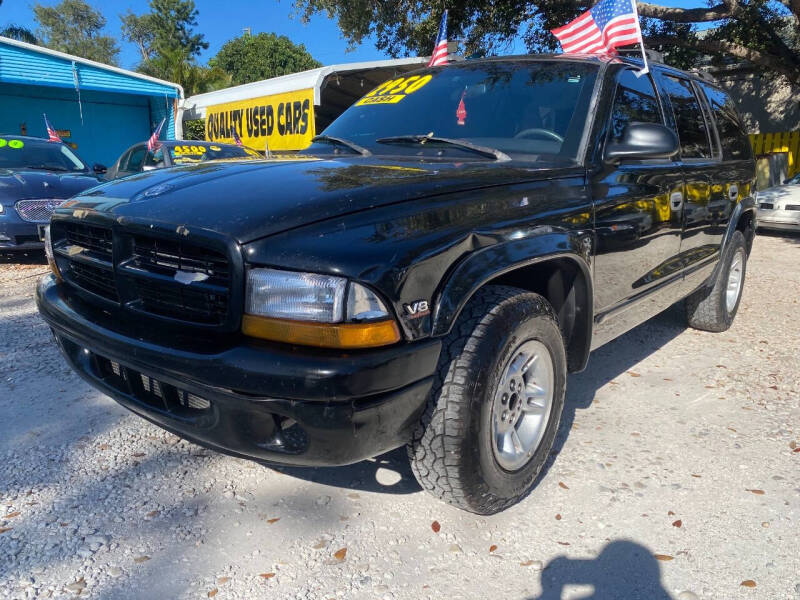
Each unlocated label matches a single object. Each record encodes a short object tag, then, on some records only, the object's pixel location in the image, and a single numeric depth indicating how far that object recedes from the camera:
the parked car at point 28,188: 6.33
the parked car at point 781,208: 10.46
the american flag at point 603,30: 3.68
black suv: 1.69
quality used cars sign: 12.50
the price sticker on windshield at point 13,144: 7.49
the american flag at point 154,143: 8.39
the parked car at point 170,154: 8.36
